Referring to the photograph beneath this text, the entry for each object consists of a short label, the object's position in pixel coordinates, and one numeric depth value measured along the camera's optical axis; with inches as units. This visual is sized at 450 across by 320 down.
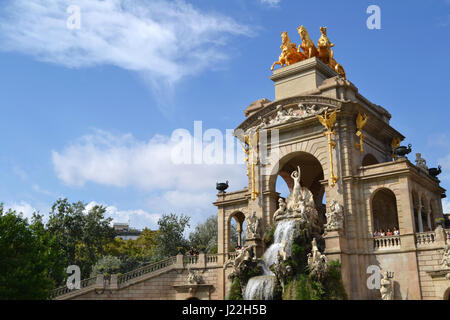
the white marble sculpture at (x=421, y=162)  1360.7
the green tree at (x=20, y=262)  1019.9
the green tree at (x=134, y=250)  1932.8
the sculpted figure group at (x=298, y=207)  1154.0
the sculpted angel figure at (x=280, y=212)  1200.2
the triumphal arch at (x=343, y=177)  1053.8
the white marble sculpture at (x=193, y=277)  1365.7
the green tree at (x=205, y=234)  2212.1
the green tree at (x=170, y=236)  2031.3
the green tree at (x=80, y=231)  1879.9
